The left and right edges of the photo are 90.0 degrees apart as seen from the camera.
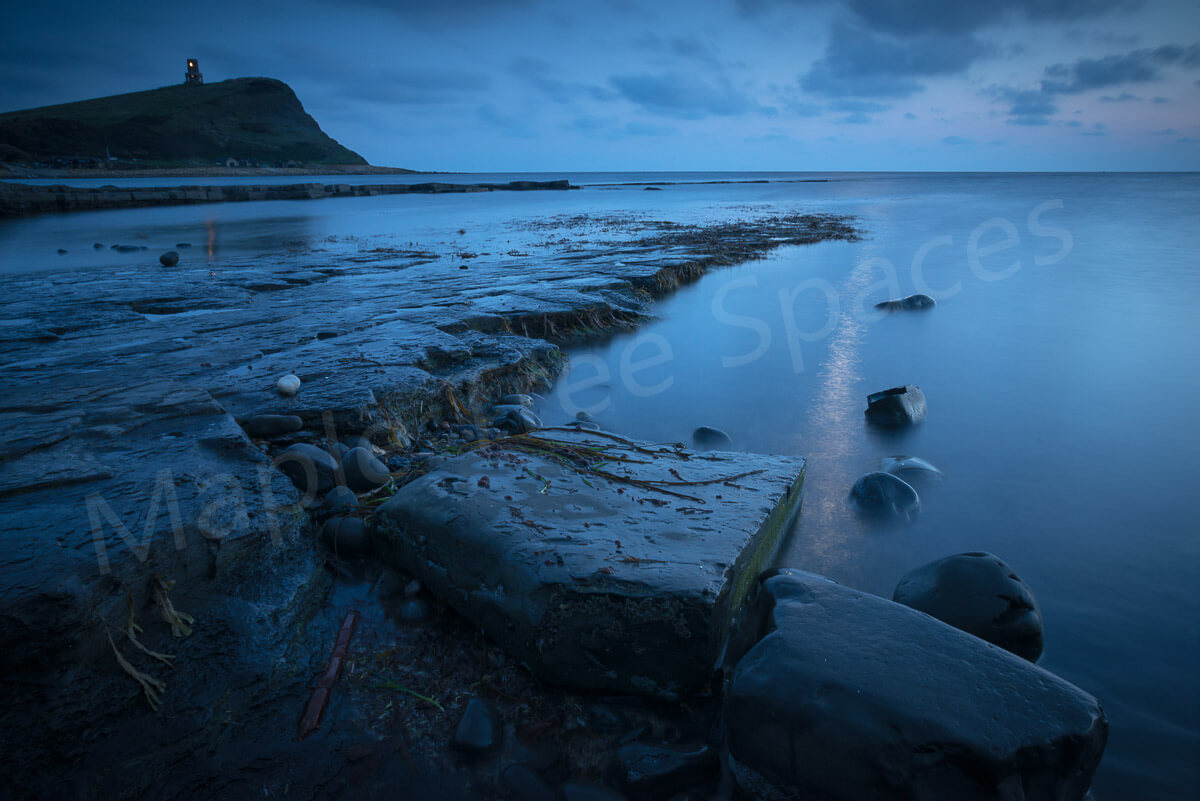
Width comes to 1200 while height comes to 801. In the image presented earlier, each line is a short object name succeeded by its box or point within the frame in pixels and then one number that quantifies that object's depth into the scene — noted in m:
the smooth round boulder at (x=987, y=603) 2.21
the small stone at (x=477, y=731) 1.70
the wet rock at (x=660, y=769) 1.61
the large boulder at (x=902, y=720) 1.45
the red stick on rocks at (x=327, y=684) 1.73
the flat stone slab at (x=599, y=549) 1.83
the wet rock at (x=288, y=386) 3.58
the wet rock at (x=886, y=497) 3.24
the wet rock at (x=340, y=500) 2.73
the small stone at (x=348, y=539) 2.53
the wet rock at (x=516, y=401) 4.45
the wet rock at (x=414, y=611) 2.21
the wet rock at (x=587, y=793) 1.58
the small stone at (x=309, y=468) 2.86
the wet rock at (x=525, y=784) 1.60
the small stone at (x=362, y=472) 2.96
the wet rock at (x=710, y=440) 4.11
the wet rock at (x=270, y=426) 3.24
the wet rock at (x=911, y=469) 3.68
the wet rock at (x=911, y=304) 8.20
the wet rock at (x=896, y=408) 4.48
